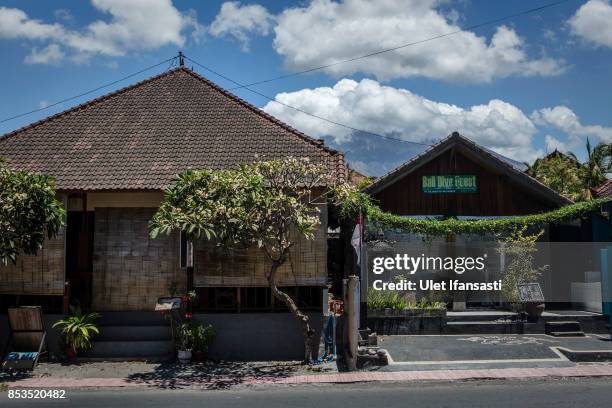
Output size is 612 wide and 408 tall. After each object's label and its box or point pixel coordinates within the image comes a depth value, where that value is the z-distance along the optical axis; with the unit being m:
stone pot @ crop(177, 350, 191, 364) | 12.98
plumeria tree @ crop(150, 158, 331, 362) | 11.72
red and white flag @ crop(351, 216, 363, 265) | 13.06
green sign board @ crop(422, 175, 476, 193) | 17.53
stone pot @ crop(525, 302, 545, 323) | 15.50
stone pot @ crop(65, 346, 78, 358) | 13.16
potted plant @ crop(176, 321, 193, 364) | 12.98
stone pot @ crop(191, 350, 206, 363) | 13.07
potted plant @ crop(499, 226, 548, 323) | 16.23
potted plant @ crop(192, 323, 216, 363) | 13.07
